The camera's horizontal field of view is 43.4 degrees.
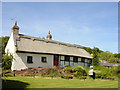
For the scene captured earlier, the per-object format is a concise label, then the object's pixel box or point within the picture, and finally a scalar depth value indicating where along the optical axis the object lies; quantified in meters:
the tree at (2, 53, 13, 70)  12.18
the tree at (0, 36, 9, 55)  42.07
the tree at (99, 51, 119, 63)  71.56
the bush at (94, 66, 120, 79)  20.31
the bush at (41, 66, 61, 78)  20.12
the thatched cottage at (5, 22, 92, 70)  26.05
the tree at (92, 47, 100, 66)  38.82
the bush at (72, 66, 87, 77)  20.53
